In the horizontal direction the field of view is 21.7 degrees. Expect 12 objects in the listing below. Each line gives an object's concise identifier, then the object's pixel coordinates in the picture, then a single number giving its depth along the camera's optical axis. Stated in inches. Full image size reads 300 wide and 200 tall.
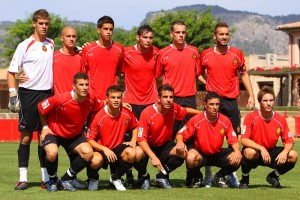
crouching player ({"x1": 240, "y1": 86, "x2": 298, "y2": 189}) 428.5
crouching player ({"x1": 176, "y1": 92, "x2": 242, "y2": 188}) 431.5
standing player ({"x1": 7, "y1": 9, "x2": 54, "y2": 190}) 434.0
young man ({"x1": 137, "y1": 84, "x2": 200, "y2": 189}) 430.3
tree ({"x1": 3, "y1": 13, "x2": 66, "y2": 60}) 2493.8
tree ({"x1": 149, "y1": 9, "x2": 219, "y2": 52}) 2427.4
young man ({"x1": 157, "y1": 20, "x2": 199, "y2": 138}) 464.4
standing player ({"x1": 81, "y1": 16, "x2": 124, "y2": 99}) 451.5
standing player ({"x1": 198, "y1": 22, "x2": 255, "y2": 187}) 462.3
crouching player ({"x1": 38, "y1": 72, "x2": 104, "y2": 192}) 418.3
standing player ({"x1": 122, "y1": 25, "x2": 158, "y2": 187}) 465.1
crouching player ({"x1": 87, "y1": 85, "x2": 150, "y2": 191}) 423.5
